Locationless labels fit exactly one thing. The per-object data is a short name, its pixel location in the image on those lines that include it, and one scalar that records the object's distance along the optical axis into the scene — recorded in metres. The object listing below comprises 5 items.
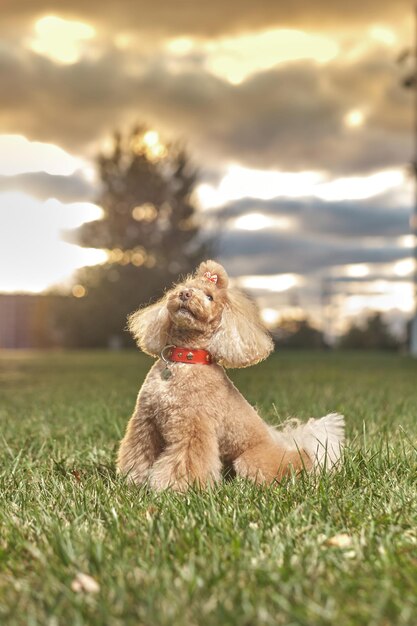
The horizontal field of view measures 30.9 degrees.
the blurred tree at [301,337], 26.73
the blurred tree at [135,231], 31.77
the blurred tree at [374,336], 26.09
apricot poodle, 3.12
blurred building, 32.53
